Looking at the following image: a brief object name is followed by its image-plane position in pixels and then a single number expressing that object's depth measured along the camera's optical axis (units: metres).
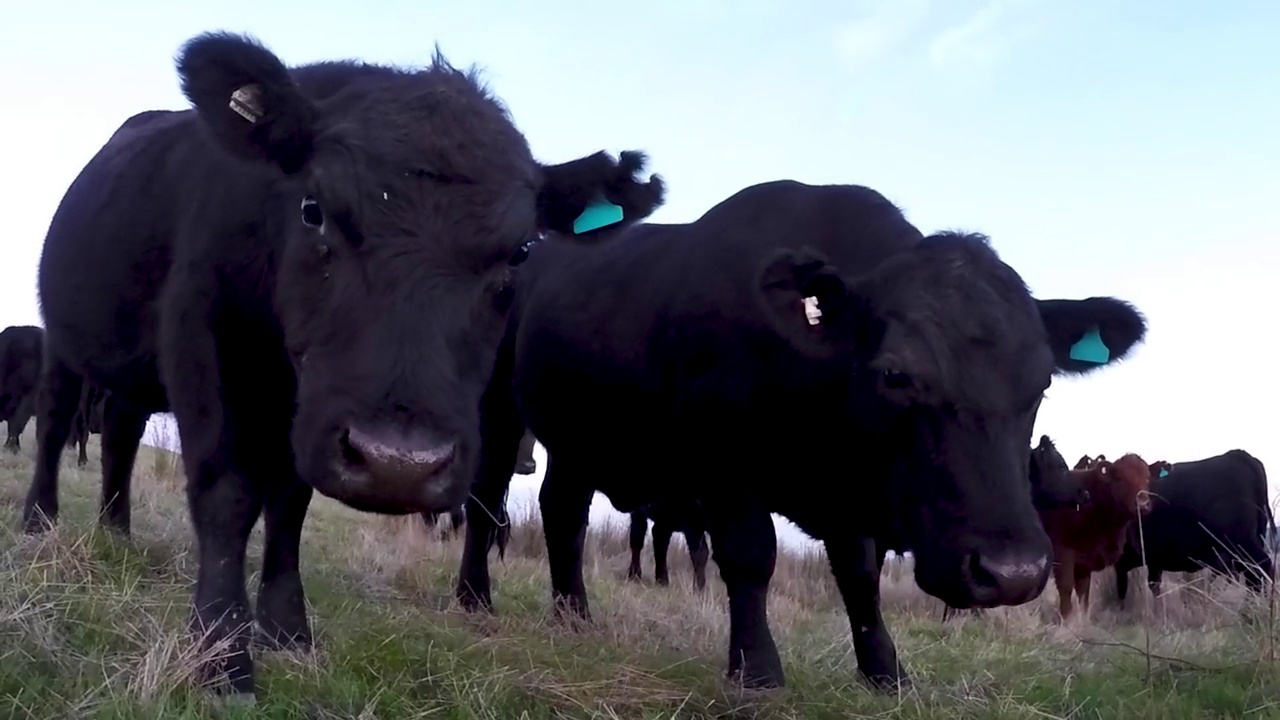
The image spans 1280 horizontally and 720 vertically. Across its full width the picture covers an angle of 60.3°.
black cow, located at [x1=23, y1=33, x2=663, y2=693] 3.01
